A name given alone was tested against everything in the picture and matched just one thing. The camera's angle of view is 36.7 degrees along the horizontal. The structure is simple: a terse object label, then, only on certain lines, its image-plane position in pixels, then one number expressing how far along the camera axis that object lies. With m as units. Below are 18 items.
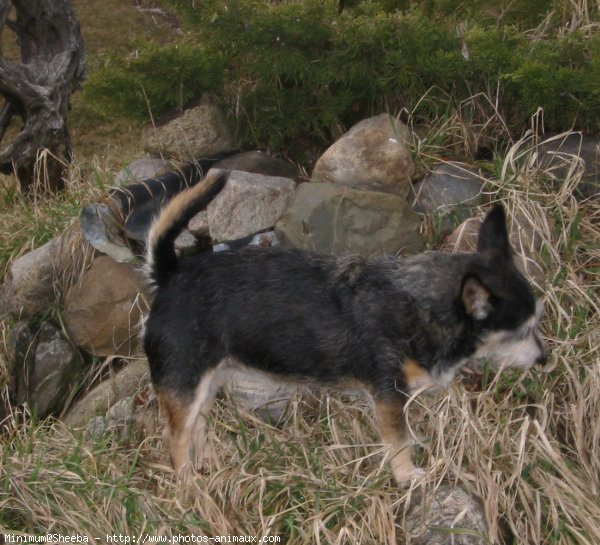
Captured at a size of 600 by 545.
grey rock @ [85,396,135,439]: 5.01
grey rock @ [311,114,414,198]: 5.72
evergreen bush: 5.77
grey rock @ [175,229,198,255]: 5.69
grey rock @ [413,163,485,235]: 5.62
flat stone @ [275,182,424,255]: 5.30
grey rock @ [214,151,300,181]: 6.20
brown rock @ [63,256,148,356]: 5.52
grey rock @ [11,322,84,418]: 5.53
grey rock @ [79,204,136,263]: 5.52
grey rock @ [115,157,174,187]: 6.29
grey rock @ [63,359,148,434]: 5.27
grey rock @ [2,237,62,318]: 5.71
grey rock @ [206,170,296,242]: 5.65
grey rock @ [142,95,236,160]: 6.34
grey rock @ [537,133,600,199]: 5.65
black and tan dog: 4.13
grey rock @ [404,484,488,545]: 3.94
